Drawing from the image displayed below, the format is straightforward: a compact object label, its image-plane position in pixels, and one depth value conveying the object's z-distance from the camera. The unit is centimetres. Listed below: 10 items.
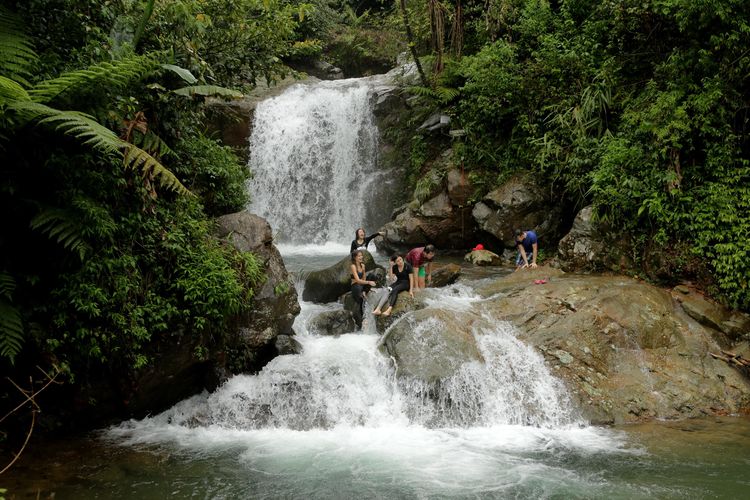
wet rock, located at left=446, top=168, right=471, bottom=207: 1408
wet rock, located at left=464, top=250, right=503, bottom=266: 1263
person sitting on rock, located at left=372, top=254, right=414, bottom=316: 949
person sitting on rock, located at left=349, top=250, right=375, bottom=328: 988
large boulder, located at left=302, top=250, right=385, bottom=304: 1077
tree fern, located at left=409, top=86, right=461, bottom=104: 1465
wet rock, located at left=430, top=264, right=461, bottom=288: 1110
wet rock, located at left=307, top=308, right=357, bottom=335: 957
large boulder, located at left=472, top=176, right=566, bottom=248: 1279
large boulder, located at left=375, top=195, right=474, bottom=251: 1422
